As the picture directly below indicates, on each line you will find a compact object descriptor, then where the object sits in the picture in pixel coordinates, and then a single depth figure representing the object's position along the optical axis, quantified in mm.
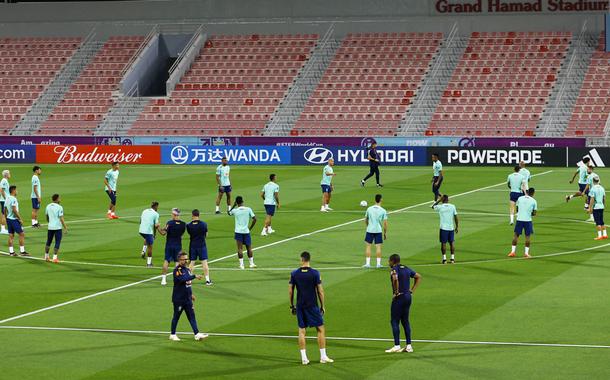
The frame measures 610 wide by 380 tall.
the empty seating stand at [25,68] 82062
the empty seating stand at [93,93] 78875
